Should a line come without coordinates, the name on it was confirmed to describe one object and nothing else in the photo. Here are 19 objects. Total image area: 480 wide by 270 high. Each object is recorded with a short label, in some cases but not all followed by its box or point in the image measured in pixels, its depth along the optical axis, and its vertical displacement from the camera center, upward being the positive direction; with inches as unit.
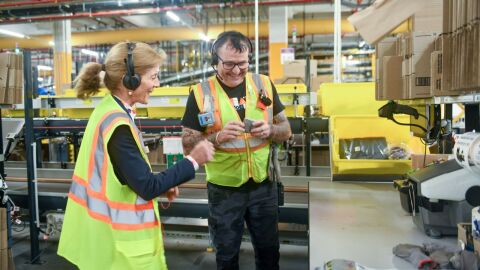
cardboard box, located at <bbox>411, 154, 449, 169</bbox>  82.3 -11.1
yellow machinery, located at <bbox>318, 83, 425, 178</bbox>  100.0 -5.4
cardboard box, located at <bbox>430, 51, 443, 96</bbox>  57.6 +5.1
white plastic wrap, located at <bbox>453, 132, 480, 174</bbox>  46.7 -5.7
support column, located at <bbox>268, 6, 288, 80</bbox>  332.8 +64.3
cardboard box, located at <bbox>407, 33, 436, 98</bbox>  67.5 +7.6
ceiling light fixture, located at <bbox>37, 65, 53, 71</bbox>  492.6 +55.8
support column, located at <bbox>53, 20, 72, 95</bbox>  373.4 +57.7
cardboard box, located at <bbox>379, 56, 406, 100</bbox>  82.3 +5.9
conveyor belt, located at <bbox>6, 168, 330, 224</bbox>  101.7 -25.7
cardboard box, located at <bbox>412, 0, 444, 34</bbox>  75.1 +17.1
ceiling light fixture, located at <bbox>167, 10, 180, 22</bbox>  296.3 +75.9
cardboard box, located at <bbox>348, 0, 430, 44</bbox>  77.2 +18.1
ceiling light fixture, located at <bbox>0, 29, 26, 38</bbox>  340.2 +69.1
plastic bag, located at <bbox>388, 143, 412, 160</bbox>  100.5 -11.7
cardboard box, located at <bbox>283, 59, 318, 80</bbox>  192.1 +19.1
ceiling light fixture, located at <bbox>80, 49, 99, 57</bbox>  428.9 +64.2
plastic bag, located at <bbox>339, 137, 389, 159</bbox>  102.9 -10.8
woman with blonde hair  48.8 -9.4
